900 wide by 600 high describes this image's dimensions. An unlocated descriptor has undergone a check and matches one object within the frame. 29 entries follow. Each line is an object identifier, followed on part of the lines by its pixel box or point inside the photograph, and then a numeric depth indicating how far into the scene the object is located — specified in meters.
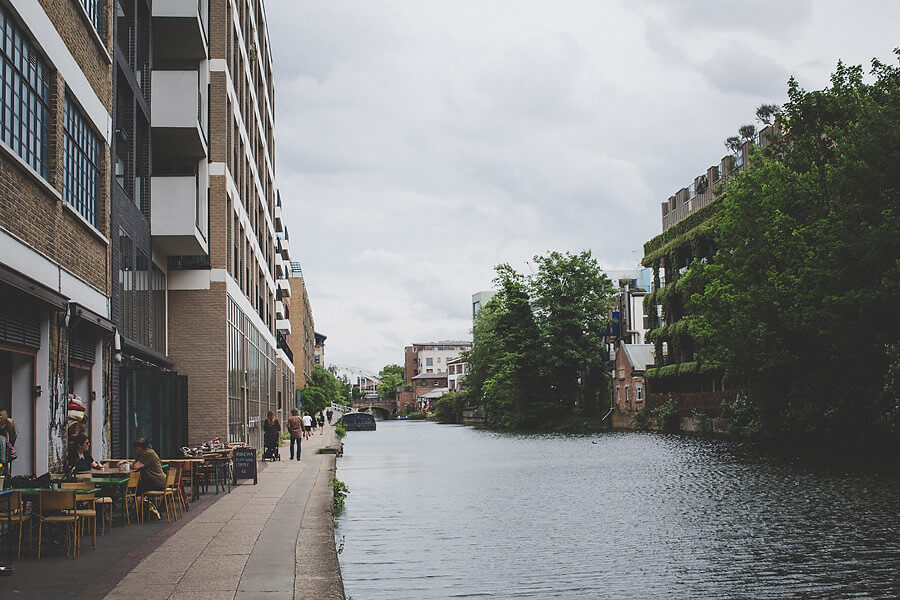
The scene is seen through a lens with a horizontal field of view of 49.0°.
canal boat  91.19
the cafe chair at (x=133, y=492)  13.66
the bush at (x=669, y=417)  61.08
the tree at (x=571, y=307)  76.69
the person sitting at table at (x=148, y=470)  14.34
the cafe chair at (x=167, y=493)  14.27
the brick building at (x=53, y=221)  12.43
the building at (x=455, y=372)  165.12
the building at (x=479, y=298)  166.25
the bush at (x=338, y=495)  18.38
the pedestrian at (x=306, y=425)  48.87
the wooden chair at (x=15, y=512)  10.41
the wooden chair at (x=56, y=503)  10.71
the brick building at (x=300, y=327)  95.38
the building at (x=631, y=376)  73.25
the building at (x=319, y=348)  179.10
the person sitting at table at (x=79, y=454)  14.05
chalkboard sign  21.36
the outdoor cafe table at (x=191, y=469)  17.63
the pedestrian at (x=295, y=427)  31.69
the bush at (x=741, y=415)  44.56
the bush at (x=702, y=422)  55.34
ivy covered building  58.88
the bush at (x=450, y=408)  119.69
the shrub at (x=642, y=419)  66.00
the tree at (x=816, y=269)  30.95
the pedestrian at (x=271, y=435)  30.81
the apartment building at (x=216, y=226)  24.41
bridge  176.88
